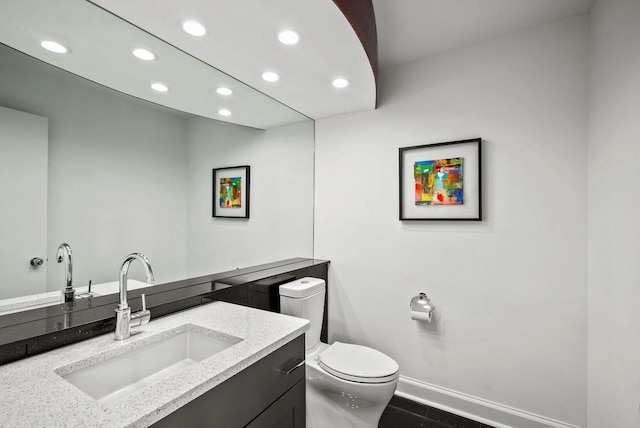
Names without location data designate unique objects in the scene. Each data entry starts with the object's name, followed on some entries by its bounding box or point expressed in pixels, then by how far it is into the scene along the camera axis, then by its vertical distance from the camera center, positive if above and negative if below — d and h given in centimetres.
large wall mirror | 109 +23
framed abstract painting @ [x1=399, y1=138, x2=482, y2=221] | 200 +25
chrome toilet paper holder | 203 -65
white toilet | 164 -93
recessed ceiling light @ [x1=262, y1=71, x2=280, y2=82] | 184 +89
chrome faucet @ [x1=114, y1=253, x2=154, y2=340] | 108 -36
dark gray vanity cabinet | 84 -61
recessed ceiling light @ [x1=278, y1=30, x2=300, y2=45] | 139 +87
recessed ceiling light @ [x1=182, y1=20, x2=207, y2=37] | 133 +87
